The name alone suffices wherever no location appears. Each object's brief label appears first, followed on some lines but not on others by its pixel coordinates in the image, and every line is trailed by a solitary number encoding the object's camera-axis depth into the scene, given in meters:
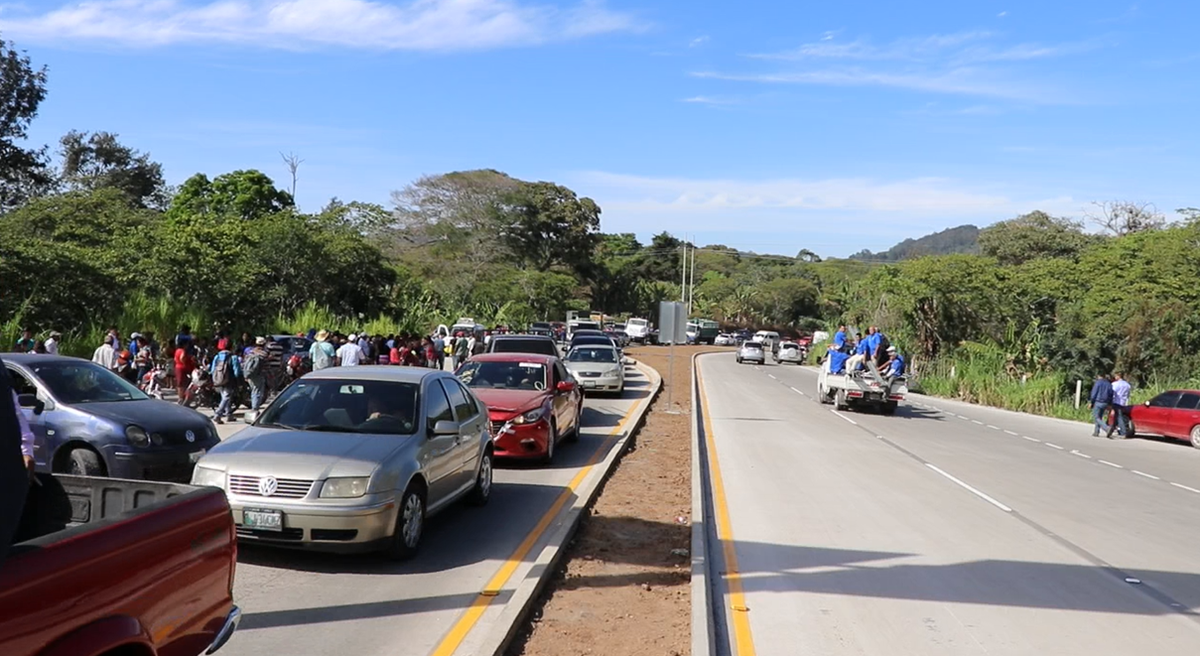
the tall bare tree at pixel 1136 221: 72.19
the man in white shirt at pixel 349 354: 20.53
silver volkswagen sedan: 7.76
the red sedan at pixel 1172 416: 23.94
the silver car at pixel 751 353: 58.75
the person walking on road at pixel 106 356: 18.17
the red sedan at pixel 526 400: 13.66
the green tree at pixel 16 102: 26.84
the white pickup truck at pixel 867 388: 26.56
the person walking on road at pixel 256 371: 18.31
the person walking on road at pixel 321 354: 20.56
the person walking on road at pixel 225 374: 17.94
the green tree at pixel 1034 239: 79.56
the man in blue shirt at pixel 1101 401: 25.33
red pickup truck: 3.31
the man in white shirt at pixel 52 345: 17.42
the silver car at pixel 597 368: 27.88
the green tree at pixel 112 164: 73.75
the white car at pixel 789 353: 66.75
